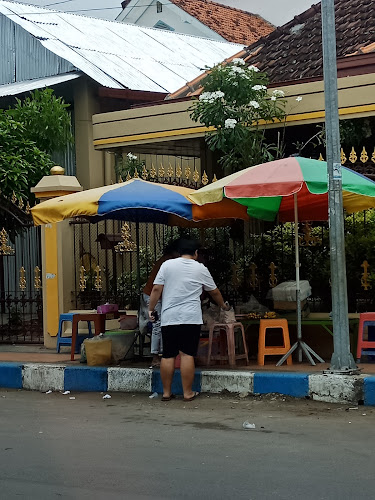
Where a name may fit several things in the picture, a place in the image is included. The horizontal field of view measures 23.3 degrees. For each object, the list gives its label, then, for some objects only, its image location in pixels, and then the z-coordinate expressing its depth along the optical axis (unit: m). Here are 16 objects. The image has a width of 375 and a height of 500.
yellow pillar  12.07
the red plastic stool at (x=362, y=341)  9.54
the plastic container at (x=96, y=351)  10.24
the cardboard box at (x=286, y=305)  10.33
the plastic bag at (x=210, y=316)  9.79
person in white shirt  8.86
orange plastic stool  9.77
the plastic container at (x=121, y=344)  10.46
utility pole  8.59
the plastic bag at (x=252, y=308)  10.54
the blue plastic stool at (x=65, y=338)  11.57
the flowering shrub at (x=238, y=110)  12.20
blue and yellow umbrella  9.60
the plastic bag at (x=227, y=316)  9.70
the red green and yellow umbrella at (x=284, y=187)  8.88
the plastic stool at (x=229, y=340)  9.65
